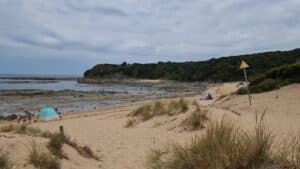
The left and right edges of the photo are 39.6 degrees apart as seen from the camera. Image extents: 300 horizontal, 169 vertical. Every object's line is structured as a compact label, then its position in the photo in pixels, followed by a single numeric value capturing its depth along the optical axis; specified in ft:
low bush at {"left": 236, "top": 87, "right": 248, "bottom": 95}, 85.30
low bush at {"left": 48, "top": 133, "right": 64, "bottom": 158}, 26.09
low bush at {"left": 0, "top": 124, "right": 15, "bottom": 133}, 41.98
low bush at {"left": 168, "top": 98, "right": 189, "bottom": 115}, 54.41
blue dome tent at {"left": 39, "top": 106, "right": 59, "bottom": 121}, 74.74
